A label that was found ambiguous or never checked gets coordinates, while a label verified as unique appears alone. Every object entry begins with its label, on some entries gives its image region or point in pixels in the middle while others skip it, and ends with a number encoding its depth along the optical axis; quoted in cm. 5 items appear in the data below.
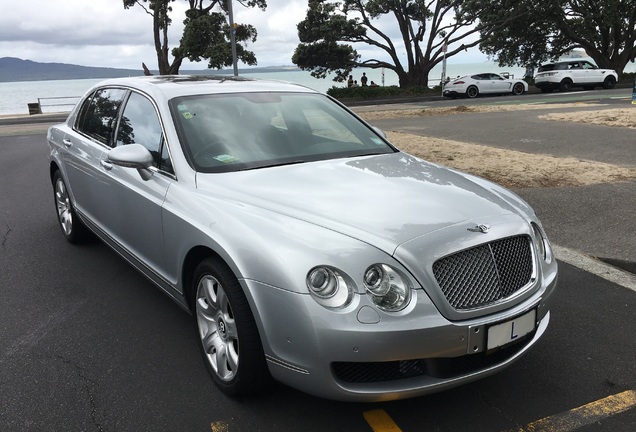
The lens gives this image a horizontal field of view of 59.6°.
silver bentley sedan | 237
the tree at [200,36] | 3155
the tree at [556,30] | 3309
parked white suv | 2983
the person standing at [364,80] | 3467
